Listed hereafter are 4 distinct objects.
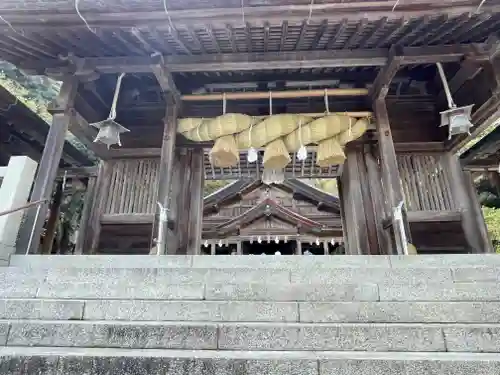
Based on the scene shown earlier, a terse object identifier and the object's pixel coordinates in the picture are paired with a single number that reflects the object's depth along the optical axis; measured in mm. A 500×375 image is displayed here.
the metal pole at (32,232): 4518
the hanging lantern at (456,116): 5340
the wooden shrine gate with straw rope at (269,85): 4668
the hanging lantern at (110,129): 5680
